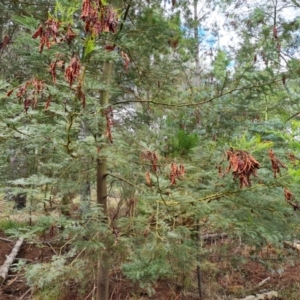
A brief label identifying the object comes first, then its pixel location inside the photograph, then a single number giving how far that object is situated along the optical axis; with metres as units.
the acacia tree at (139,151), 2.24
